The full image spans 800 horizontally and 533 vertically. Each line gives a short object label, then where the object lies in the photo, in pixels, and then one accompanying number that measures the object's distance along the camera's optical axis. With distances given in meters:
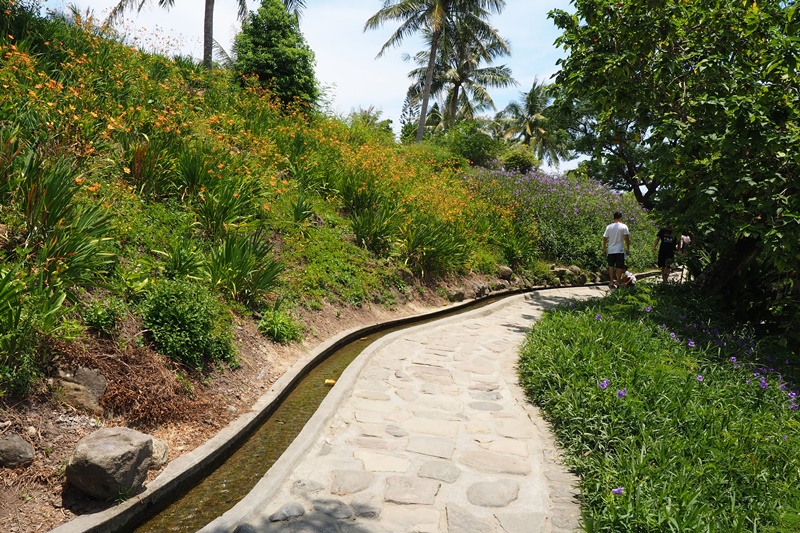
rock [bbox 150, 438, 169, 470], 3.49
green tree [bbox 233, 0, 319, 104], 14.30
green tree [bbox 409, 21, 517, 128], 28.40
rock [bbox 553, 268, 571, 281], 14.48
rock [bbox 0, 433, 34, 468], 3.00
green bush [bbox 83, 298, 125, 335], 4.04
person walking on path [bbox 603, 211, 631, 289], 11.27
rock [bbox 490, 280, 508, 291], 12.23
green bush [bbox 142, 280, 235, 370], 4.54
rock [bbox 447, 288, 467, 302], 10.58
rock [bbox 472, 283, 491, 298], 11.29
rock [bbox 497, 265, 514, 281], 12.79
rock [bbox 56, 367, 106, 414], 3.58
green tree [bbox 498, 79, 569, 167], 41.59
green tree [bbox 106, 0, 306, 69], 14.56
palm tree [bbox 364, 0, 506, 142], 23.09
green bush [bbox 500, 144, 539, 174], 21.94
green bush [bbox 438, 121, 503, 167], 20.94
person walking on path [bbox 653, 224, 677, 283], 12.01
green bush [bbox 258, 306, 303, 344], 6.13
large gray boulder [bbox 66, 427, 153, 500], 2.98
